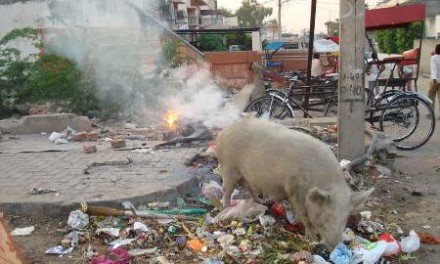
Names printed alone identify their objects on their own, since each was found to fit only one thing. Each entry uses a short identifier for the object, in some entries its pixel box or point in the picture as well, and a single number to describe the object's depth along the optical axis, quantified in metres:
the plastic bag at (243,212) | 4.90
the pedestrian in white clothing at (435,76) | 12.16
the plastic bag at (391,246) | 4.39
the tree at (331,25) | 72.81
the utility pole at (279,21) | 58.41
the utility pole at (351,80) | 6.38
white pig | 4.07
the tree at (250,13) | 72.00
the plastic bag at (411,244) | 4.47
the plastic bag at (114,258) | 4.15
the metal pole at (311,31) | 9.17
